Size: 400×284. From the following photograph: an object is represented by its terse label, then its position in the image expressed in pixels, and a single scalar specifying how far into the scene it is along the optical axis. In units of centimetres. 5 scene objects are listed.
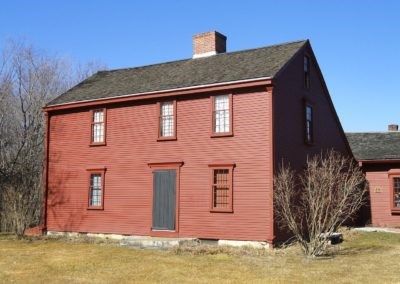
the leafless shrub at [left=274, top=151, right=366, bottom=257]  1611
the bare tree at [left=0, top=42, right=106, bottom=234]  3269
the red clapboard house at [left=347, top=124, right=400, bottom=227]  2600
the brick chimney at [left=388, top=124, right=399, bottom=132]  3294
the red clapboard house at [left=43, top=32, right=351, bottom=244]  1867
